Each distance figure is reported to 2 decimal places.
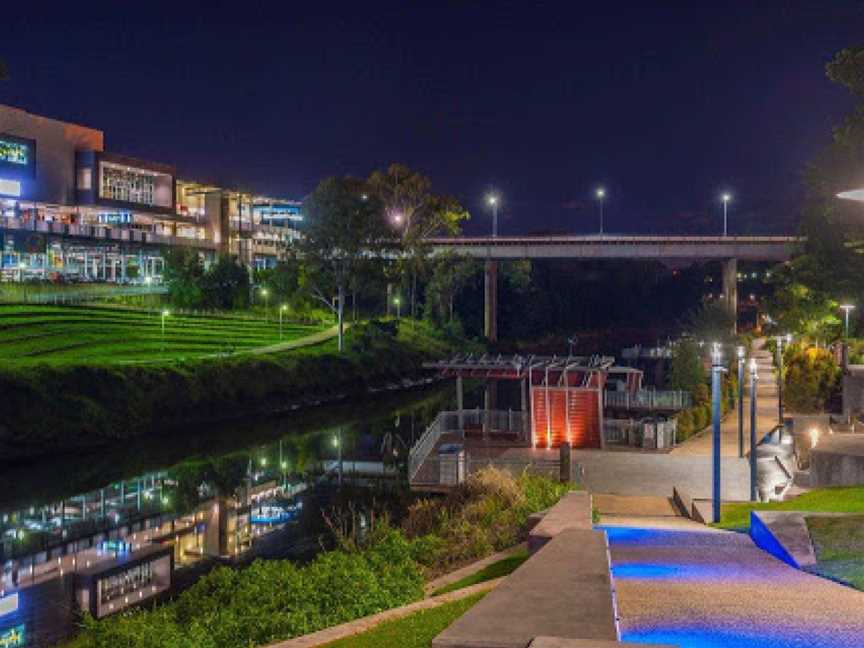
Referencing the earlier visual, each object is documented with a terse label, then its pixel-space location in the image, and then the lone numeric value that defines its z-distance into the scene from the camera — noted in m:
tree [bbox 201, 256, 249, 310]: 89.25
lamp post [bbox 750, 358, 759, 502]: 22.39
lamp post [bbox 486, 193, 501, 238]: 111.48
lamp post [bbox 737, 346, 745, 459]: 29.13
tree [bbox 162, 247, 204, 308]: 86.69
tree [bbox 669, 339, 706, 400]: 53.62
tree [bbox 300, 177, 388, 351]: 71.44
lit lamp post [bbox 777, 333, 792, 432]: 36.41
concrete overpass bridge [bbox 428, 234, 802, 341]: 99.25
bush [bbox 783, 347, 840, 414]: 41.38
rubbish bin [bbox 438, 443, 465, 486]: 30.09
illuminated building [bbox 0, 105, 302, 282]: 87.69
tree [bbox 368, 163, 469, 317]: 90.38
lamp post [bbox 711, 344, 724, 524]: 18.88
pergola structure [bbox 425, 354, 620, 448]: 37.06
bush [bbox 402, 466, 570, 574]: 17.17
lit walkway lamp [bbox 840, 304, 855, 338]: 49.81
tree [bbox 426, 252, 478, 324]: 105.38
